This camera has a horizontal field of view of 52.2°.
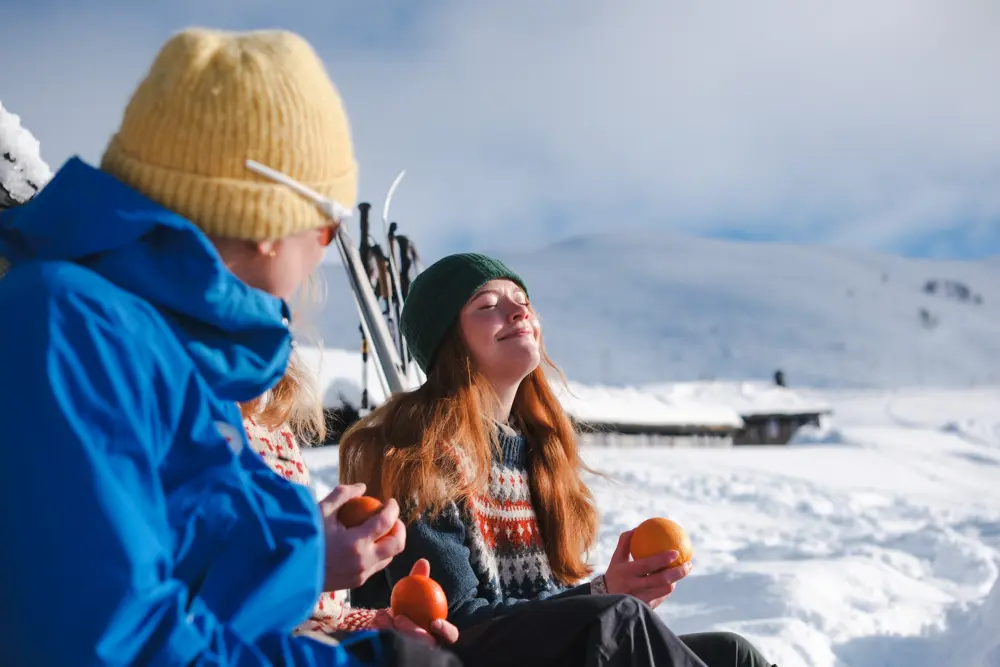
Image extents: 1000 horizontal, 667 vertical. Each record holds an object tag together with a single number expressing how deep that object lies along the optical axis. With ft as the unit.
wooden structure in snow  50.39
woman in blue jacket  3.82
